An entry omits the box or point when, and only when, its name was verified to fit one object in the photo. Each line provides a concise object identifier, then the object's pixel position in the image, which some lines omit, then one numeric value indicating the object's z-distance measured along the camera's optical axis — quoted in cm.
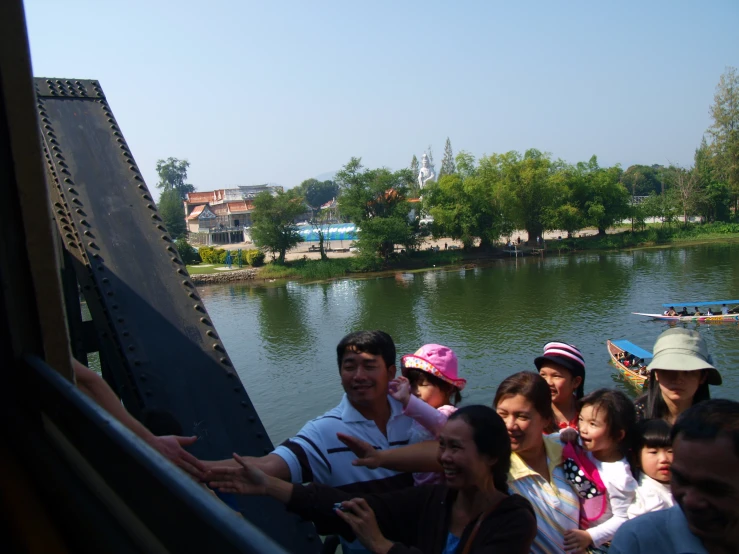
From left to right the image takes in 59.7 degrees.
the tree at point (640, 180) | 8217
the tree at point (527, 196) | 4538
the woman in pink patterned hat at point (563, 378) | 248
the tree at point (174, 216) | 5366
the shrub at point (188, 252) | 4686
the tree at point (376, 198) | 4219
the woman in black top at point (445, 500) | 155
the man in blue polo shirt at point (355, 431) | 184
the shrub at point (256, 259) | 4312
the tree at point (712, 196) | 4834
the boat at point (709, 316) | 2097
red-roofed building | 5744
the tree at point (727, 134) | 4906
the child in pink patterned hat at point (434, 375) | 244
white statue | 9839
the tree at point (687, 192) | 4850
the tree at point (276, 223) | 4247
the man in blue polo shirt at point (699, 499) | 121
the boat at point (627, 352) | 1566
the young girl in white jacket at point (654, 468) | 205
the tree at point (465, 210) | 4397
